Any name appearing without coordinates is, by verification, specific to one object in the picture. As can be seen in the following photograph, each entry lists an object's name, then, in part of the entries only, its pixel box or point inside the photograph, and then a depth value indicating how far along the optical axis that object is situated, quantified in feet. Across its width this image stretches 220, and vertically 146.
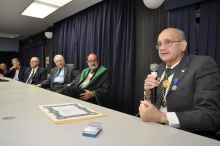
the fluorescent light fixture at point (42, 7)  12.17
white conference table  2.22
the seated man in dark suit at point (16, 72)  17.87
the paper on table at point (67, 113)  3.12
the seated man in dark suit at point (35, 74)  14.78
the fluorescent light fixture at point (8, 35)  25.73
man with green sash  8.75
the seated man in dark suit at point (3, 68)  21.36
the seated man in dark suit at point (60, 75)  12.41
